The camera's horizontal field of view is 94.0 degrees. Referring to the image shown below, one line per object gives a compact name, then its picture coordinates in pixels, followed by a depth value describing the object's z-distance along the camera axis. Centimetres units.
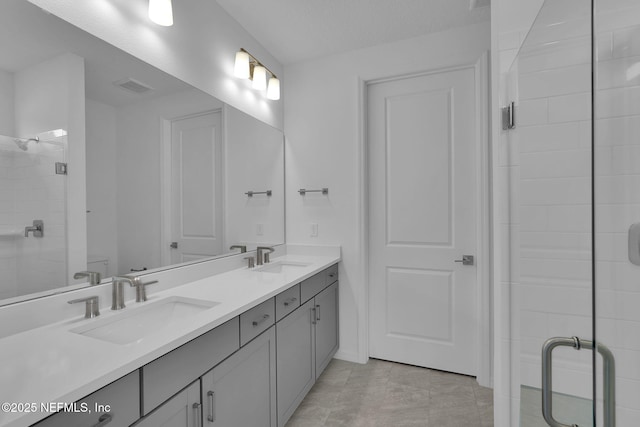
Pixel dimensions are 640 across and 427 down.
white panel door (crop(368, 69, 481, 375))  218
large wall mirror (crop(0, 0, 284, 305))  100
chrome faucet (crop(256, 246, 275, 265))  217
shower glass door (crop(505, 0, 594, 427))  80
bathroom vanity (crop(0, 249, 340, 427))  70
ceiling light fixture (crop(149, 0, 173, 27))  141
